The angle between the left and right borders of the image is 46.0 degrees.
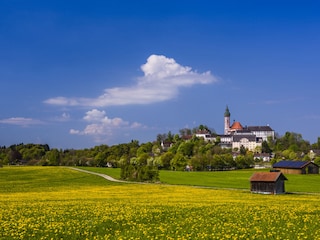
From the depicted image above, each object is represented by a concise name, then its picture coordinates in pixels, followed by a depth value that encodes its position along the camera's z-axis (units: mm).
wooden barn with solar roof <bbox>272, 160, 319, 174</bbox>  131625
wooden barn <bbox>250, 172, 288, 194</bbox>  64500
